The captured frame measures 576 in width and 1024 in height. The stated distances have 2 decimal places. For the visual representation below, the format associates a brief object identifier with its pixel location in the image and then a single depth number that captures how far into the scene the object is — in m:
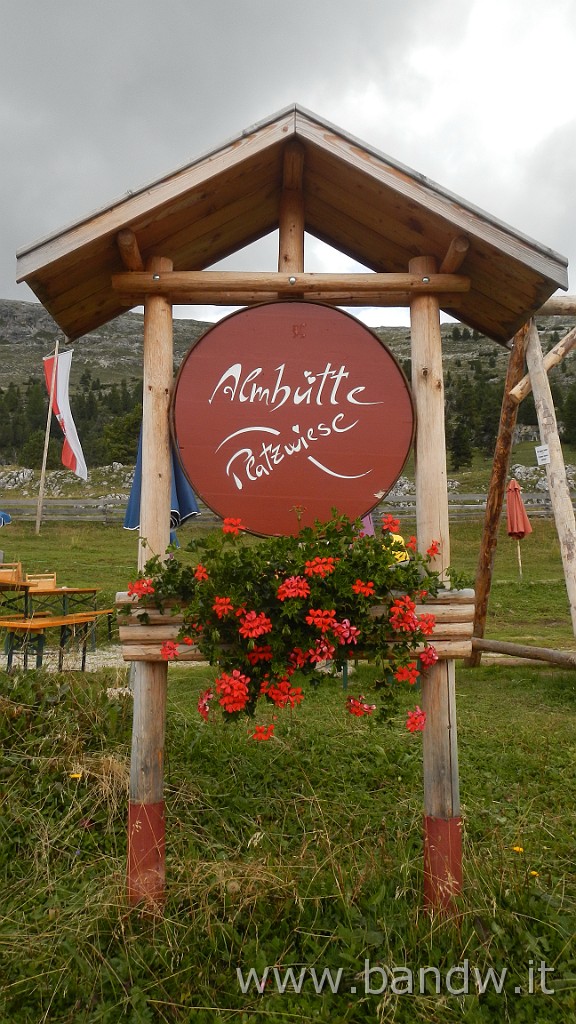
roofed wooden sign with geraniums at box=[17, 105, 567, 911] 3.36
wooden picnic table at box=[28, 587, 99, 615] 13.07
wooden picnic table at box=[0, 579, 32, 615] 9.33
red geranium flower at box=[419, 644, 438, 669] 3.26
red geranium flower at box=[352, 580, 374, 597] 3.01
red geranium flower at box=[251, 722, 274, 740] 3.07
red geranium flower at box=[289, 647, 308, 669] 3.04
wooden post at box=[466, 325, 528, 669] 8.21
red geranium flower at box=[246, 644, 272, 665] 3.07
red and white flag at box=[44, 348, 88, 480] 11.85
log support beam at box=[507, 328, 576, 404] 7.39
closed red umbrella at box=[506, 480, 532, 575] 13.53
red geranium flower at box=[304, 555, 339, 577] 2.99
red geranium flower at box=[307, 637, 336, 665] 3.00
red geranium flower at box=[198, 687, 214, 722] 3.10
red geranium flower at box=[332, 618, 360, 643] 3.02
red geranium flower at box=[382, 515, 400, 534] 3.27
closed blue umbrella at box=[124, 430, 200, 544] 5.73
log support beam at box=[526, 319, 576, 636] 6.59
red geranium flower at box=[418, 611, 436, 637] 3.16
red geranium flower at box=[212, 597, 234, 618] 2.98
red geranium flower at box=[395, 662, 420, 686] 3.08
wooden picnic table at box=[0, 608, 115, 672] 6.82
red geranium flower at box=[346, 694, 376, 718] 3.19
